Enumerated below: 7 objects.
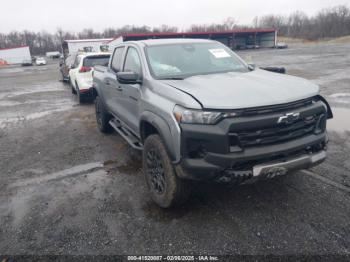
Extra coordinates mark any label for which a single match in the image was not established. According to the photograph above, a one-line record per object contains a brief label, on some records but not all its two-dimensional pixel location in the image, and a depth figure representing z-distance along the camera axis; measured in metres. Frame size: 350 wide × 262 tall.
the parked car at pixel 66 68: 13.69
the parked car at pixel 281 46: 54.03
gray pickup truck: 2.64
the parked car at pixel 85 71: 9.27
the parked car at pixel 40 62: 48.62
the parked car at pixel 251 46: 57.28
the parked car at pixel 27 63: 52.56
